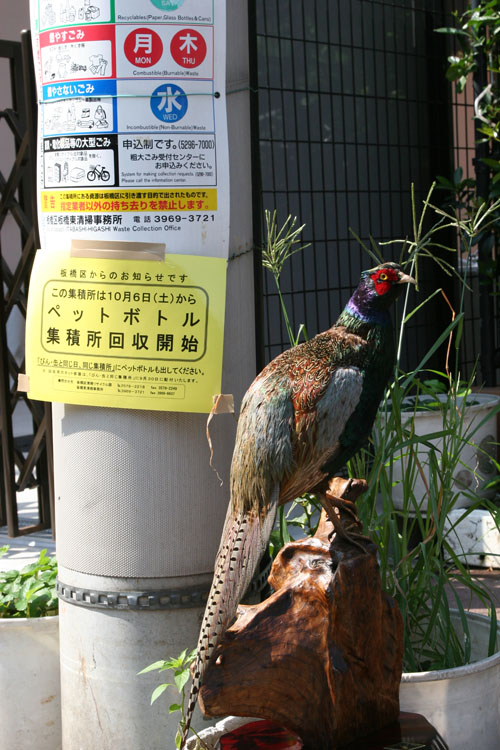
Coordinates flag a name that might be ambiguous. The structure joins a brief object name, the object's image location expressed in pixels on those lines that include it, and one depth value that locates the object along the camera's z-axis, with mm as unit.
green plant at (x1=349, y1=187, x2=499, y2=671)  2955
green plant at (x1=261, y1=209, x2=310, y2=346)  3088
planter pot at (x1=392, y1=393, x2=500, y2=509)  4969
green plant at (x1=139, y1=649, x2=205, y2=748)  2576
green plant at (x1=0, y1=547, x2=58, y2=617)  3281
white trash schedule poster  2648
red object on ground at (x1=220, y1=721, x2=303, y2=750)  2402
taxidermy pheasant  2346
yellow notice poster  2740
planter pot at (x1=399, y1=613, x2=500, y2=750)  2711
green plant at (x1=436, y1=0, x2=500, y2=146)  5594
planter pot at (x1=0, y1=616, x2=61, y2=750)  3152
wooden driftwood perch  2398
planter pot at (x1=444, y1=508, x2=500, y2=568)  4785
